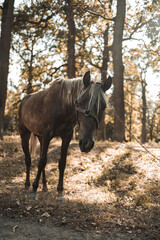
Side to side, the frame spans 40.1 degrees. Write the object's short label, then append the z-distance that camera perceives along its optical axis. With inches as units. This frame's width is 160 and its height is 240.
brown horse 145.9
